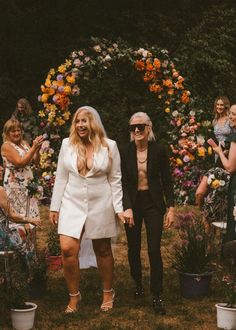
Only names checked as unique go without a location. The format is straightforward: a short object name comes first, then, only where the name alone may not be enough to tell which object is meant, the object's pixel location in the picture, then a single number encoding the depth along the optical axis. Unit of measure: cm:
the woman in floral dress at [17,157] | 659
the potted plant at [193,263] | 596
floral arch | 1038
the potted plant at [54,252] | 696
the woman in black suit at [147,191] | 553
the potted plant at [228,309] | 499
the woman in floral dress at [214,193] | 674
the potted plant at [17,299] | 503
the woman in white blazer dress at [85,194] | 536
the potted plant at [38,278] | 594
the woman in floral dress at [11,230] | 556
